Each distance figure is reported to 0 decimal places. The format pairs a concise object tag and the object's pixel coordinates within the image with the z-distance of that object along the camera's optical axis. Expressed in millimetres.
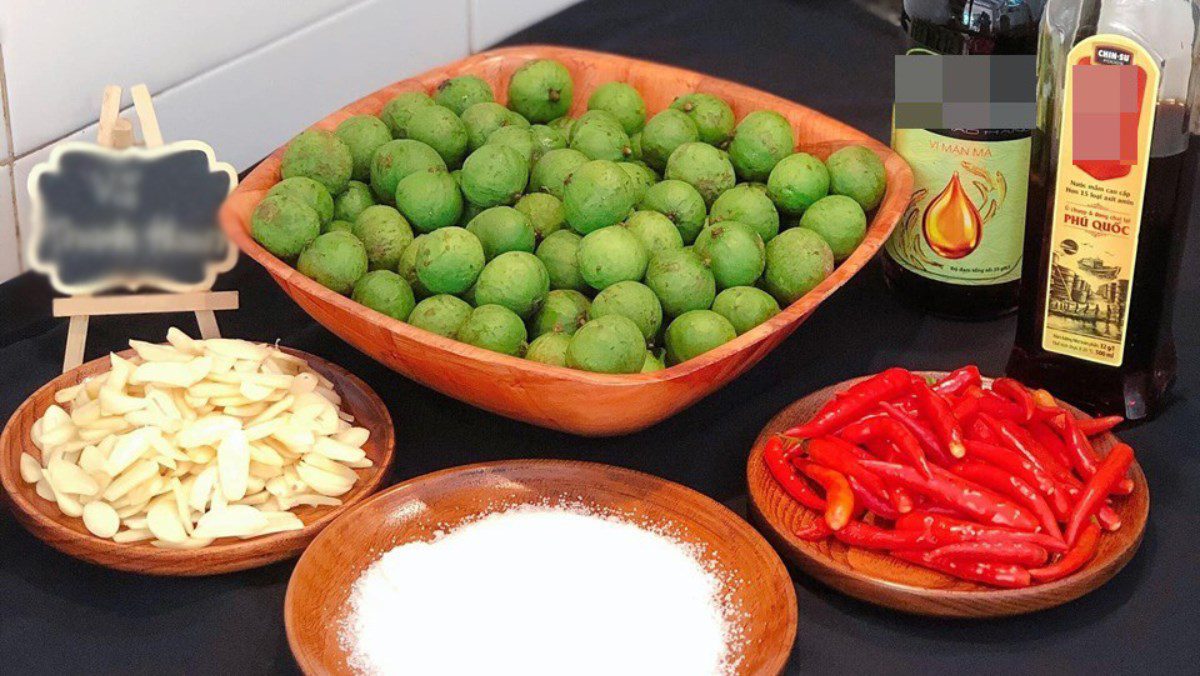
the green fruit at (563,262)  1181
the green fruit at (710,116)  1338
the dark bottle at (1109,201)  1063
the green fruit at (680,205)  1215
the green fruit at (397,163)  1244
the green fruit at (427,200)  1205
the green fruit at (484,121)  1328
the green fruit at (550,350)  1063
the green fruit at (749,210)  1209
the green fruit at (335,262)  1139
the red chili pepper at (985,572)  966
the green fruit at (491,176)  1218
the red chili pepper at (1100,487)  1007
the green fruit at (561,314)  1134
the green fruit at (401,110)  1337
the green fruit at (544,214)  1225
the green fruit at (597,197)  1179
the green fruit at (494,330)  1076
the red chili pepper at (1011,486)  1008
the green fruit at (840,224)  1200
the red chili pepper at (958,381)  1138
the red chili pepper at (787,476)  1048
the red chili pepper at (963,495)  1002
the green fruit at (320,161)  1243
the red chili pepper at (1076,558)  974
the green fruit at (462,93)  1387
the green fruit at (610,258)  1130
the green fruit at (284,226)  1164
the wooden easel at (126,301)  1104
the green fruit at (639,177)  1237
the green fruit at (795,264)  1157
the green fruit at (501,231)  1174
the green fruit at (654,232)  1173
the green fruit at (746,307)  1117
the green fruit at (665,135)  1302
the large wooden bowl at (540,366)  1018
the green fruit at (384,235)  1186
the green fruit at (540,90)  1408
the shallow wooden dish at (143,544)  987
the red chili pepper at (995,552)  975
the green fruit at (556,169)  1249
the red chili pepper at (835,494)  1008
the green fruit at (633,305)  1101
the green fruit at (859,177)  1255
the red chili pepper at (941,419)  1060
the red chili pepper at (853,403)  1106
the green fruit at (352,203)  1253
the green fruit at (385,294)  1127
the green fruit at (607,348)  1027
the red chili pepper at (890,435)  1047
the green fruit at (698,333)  1077
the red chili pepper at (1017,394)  1106
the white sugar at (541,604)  920
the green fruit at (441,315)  1103
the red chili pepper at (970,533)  985
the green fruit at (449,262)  1134
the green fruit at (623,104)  1387
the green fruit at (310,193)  1197
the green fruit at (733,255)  1154
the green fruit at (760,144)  1285
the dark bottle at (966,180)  1209
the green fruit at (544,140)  1320
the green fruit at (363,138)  1291
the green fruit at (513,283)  1115
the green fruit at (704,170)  1254
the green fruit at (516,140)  1281
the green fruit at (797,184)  1245
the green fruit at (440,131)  1300
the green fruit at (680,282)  1128
